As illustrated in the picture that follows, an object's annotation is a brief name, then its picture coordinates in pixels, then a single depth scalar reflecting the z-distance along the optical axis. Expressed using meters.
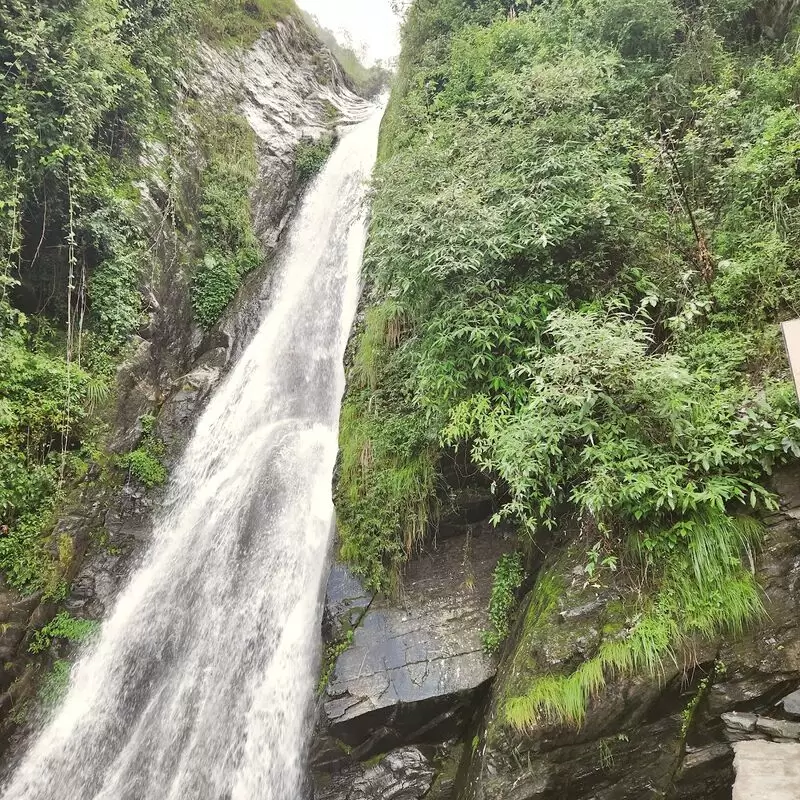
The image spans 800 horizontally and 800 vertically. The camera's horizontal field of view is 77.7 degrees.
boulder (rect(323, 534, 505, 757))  5.04
